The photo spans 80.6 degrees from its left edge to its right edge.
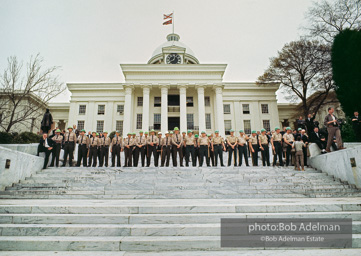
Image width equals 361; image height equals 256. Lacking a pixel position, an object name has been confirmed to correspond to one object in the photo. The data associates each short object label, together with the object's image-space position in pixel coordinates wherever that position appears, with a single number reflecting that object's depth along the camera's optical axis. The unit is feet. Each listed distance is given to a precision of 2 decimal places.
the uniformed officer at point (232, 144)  30.92
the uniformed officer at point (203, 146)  30.66
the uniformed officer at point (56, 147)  29.27
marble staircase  10.37
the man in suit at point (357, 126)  28.20
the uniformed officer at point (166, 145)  31.60
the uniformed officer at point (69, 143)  30.30
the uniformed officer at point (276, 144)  29.40
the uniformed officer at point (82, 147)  31.17
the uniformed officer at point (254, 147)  30.86
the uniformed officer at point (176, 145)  31.53
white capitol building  87.25
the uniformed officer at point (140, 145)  31.37
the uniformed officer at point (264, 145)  30.53
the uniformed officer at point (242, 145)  30.99
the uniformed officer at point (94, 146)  31.30
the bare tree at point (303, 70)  66.59
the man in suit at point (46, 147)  27.58
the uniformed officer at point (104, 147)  31.50
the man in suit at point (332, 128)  24.64
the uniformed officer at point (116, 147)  31.96
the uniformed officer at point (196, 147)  31.94
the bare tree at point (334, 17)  55.02
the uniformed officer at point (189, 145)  31.19
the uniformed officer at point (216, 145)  31.08
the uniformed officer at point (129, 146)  31.46
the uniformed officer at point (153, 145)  31.53
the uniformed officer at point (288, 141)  28.25
